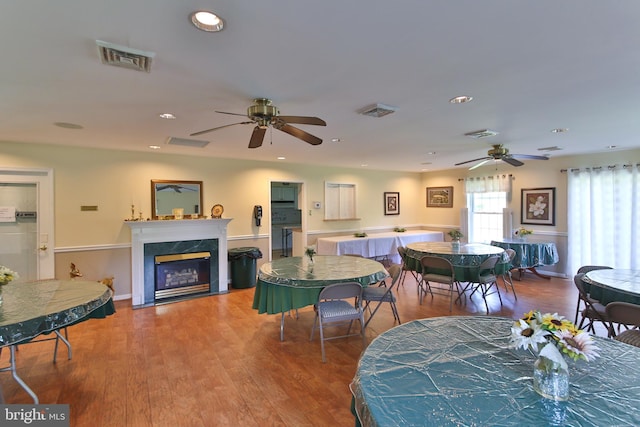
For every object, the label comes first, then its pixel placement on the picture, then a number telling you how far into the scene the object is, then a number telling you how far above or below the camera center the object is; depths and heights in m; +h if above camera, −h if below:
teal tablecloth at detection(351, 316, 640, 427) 1.06 -0.70
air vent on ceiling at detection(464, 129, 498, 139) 3.83 +1.00
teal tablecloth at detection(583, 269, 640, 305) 2.60 -0.65
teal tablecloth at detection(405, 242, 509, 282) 4.27 -0.61
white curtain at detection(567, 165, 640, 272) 5.27 -0.08
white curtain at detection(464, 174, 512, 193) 6.80 +0.66
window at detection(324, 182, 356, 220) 7.23 +0.30
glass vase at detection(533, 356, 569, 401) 1.15 -0.63
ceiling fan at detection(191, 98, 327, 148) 2.41 +0.77
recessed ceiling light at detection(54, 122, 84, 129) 3.29 +0.98
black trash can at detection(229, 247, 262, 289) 5.51 -0.95
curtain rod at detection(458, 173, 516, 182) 6.75 +0.83
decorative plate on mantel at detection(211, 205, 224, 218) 5.51 +0.06
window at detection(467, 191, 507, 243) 7.10 -0.06
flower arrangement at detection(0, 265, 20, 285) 2.19 -0.44
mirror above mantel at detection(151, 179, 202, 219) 5.17 +0.28
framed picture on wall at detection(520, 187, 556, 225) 6.21 +0.13
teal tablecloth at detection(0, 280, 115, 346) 1.96 -0.66
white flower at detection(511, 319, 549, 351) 1.19 -0.49
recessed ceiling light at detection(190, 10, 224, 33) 1.46 +0.95
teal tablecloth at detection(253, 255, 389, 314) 3.04 -0.66
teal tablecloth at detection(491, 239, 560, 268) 5.64 -0.76
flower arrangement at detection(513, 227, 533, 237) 6.24 -0.40
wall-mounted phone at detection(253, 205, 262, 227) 6.05 +0.02
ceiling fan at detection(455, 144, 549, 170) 4.50 +0.85
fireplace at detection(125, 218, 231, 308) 4.65 -0.52
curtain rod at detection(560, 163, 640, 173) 5.33 +0.80
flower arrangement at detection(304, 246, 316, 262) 3.67 -0.44
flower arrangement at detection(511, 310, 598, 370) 1.14 -0.49
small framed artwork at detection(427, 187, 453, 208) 8.12 +0.42
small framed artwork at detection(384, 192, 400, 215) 8.20 +0.27
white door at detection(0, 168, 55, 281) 4.28 -0.12
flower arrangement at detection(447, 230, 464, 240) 5.26 -0.38
